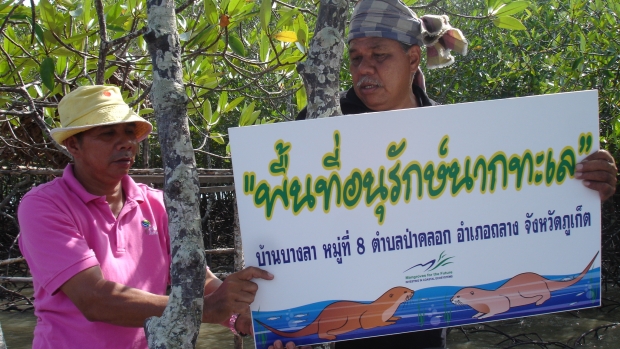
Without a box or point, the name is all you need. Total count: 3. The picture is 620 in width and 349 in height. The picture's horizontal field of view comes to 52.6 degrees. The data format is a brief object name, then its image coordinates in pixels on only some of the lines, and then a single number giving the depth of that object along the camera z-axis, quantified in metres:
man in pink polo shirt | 1.99
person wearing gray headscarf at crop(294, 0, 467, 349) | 2.36
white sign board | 1.92
